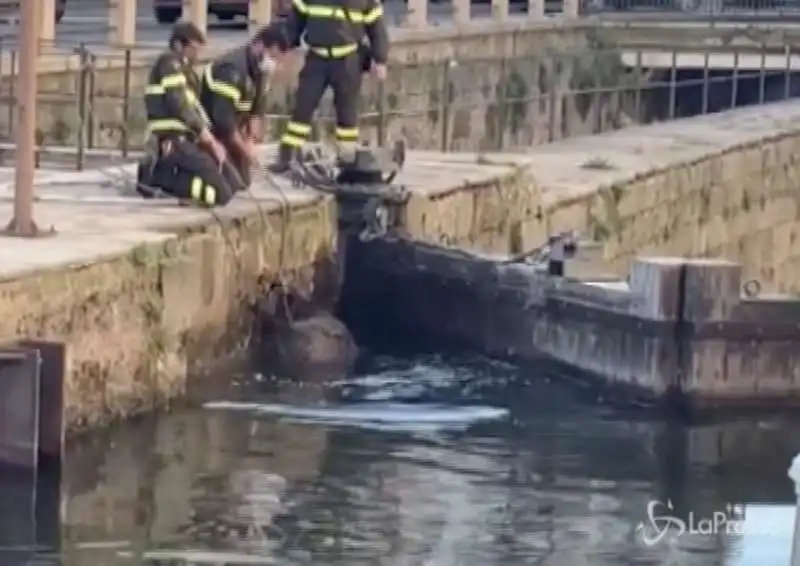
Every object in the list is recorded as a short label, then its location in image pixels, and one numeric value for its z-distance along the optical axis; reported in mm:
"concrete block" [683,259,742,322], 15070
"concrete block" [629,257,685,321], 15109
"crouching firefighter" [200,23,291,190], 16203
